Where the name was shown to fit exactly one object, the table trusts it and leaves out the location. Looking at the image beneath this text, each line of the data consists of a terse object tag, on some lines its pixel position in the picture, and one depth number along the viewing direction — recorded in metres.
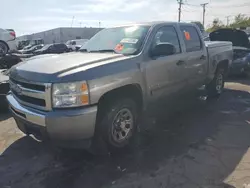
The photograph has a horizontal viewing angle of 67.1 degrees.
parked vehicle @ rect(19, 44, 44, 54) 21.64
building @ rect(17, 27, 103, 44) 37.22
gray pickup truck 2.16
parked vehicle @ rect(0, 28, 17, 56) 7.31
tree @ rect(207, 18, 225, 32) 47.22
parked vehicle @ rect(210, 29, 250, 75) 6.61
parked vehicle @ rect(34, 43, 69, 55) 16.66
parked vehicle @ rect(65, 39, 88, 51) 21.05
